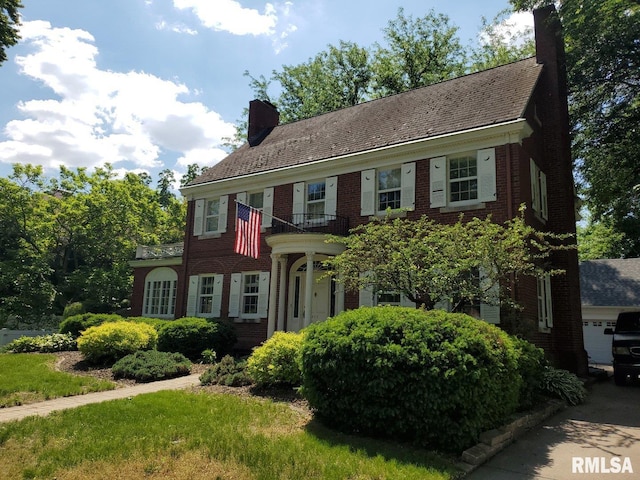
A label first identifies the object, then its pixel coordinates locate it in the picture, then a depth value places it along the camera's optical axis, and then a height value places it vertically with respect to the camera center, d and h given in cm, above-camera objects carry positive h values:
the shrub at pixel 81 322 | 1606 -77
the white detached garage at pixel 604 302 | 2055 +77
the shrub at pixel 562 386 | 959 -141
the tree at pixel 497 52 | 2527 +1480
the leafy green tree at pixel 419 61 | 2905 +1551
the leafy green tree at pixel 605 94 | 1402 +784
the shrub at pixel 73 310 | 2192 -49
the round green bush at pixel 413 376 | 587 -84
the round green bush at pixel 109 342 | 1237 -110
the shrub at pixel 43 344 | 1498 -148
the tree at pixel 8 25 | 956 +554
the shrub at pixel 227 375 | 970 -146
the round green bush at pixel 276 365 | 909 -112
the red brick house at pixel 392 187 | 1262 +383
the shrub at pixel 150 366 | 1065 -150
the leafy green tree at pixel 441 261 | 925 +106
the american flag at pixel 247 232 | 1301 +205
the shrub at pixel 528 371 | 794 -92
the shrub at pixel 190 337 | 1372 -96
